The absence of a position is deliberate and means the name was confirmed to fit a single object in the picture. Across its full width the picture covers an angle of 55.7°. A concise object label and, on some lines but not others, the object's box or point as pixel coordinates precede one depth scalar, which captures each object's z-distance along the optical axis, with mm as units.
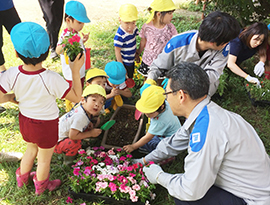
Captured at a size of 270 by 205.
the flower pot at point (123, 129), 3129
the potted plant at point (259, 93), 3998
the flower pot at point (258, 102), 4014
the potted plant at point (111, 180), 2381
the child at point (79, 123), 2689
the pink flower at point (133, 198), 2322
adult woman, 3941
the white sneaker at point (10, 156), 2822
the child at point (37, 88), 1866
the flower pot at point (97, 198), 2398
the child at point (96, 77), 3082
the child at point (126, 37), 3350
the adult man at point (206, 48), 2377
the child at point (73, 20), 3020
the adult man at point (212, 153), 1772
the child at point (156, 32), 3270
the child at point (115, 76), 3223
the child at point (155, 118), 2629
